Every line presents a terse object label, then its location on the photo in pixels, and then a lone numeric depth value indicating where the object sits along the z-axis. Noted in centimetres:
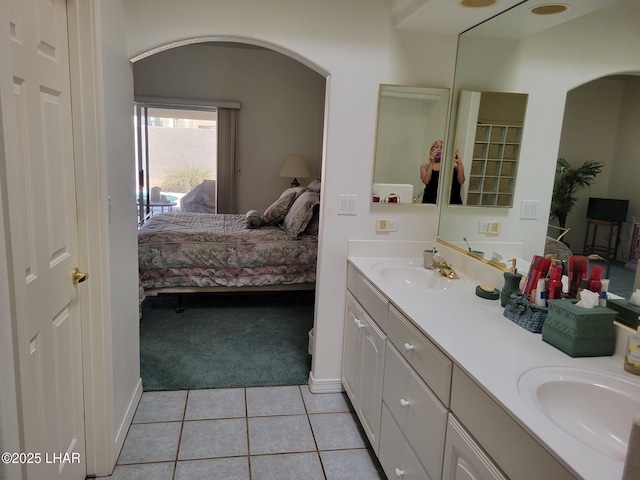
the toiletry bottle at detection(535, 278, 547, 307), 163
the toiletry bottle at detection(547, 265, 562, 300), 163
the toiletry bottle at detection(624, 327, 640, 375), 127
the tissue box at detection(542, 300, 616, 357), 135
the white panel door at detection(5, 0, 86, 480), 123
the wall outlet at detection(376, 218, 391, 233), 264
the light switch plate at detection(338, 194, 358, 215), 257
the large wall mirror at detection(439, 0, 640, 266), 151
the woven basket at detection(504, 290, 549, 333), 156
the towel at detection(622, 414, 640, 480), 72
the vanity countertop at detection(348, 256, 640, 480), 91
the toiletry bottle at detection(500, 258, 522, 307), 181
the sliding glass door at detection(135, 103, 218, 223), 600
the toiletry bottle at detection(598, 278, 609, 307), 152
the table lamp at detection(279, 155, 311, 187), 596
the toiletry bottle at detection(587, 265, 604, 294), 153
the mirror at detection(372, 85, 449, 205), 252
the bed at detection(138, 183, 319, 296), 383
